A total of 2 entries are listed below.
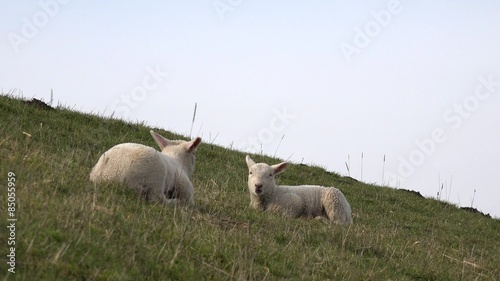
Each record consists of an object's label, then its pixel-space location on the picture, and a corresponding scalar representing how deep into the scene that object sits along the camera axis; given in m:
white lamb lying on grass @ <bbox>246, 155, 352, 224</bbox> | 26.55
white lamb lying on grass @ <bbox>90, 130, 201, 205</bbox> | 18.20
